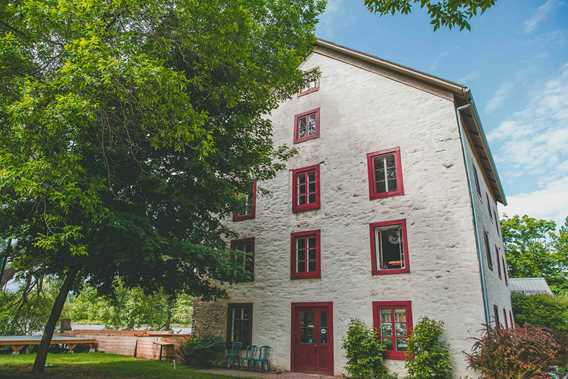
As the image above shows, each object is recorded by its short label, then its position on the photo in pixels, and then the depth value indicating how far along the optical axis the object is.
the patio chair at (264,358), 13.20
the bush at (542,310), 19.48
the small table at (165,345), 15.65
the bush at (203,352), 13.93
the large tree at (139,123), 6.14
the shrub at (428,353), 9.98
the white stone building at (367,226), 11.15
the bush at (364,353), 10.98
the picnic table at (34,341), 14.84
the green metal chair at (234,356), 13.69
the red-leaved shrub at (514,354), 8.45
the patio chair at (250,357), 13.34
